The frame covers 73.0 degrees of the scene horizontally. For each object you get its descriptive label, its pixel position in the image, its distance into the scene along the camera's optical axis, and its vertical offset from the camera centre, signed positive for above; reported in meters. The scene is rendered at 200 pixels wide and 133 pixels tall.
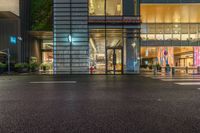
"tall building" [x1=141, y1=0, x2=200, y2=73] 19.29 +5.46
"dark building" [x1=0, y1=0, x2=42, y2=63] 16.54 +4.14
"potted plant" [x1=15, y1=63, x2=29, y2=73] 14.93 -0.26
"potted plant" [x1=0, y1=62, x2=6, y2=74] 13.82 -0.13
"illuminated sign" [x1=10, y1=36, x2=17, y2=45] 16.19 +3.11
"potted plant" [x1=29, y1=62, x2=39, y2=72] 16.49 -0.11
